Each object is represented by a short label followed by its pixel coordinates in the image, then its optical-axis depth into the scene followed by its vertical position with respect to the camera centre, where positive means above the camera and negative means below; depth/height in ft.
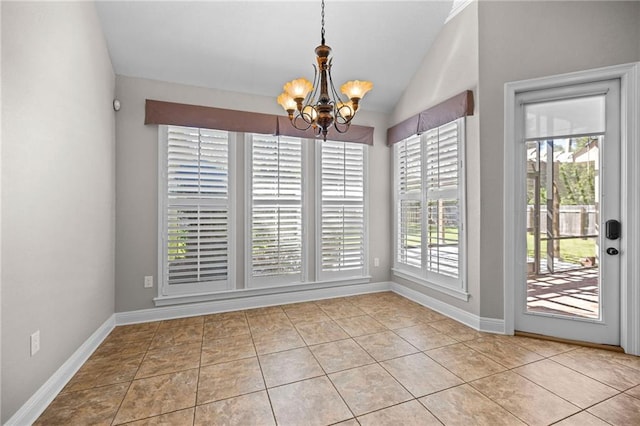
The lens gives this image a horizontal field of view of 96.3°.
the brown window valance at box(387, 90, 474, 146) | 9.71 +3.78
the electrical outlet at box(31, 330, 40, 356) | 5.67 -2.62
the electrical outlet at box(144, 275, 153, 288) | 10.48 -2.50
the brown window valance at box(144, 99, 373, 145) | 10.44 +3.66
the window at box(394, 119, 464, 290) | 10.52 +0.32
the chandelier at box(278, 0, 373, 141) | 7.07 +3.03
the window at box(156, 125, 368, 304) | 10.76 +0.07
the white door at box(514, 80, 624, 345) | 8.22 +0.06
